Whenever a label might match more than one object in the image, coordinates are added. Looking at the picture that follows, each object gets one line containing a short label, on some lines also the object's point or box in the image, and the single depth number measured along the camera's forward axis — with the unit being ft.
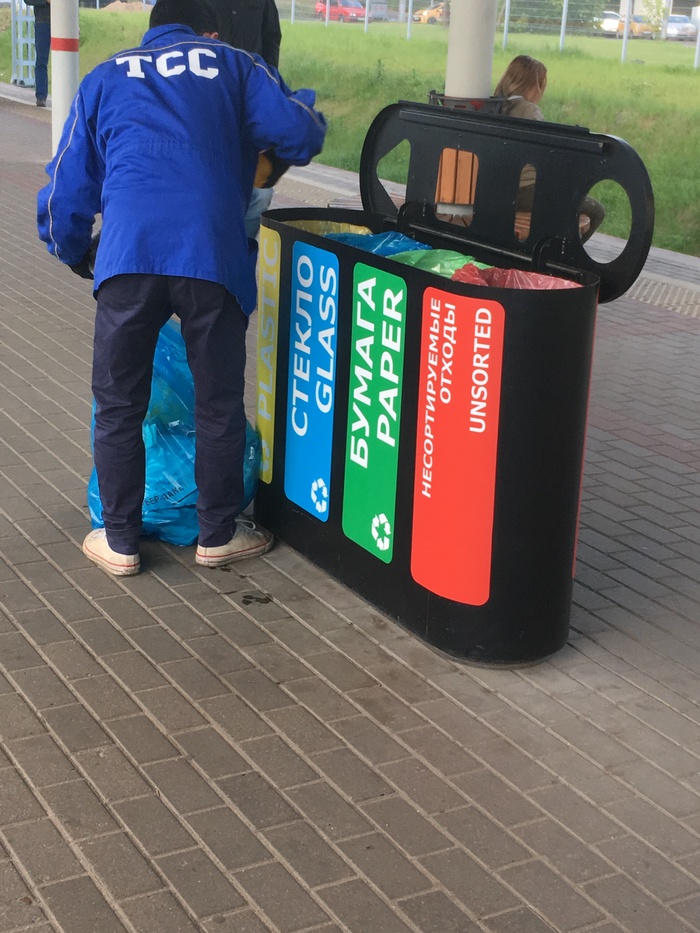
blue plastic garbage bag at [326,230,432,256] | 13.89
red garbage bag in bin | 12.19
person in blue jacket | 12.64
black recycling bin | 11.53
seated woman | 25.38
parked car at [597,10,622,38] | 106.42
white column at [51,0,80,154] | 34.50
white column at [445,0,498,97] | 19.33
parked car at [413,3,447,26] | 120.88
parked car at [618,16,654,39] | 107.14
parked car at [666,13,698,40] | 109.70
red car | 128.57
